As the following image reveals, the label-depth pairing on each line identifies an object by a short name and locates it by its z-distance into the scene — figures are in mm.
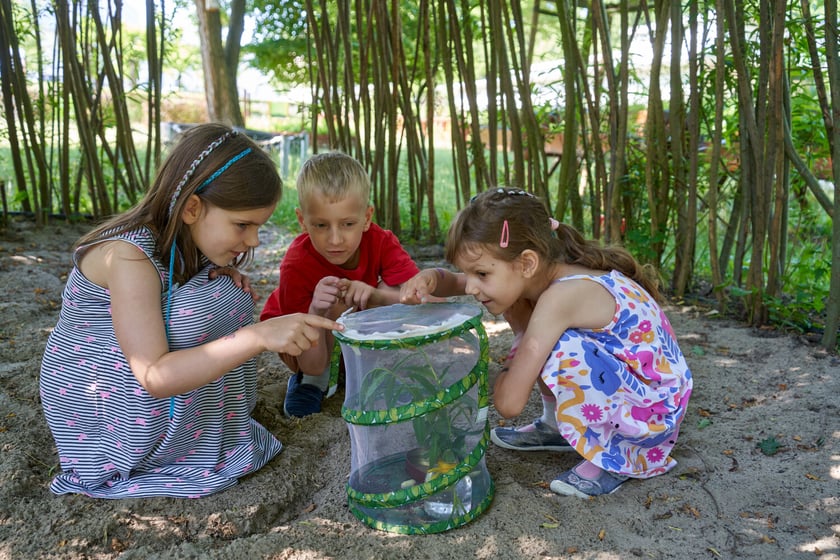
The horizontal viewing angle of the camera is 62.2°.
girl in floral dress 1747
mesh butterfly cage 1618
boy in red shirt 2227
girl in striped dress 1732
